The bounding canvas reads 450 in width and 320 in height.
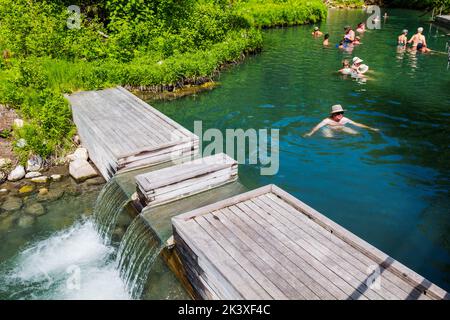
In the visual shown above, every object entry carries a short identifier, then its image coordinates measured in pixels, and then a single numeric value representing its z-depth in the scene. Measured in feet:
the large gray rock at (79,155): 41.52
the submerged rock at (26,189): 36.82
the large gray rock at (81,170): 38.83
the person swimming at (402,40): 88.98
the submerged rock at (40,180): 38.45
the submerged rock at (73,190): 36.94
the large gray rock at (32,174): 39.09
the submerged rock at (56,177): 39.01
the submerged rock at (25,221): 32.76
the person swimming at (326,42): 92.60
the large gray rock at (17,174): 38.47
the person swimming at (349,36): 88.63
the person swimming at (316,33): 105.60
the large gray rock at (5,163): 38.63
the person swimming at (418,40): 85.35
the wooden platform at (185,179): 27.99
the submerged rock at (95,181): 38.49
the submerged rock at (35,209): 34.17
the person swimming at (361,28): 105.42
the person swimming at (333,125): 45.27
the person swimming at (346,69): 67.25
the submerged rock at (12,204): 34.71
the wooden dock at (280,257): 18.35
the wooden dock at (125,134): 34.32
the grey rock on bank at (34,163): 39.83
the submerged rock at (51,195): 36.06
